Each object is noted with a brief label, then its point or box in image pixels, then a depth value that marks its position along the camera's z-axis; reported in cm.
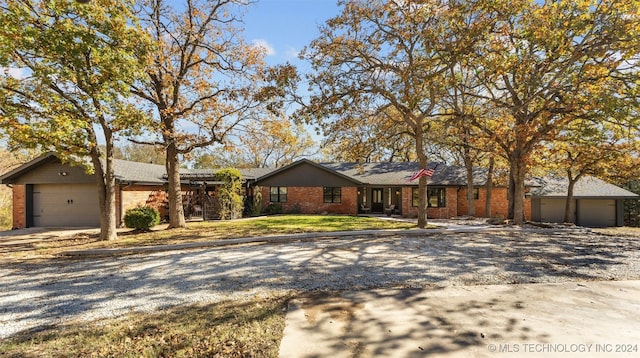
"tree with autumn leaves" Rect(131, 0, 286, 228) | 1556
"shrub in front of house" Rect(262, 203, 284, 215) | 2395
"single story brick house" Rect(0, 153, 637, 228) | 2165
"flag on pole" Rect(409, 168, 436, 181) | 1566
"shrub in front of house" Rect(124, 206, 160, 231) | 1525
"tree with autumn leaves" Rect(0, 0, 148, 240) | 989
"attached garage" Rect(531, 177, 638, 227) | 2502
